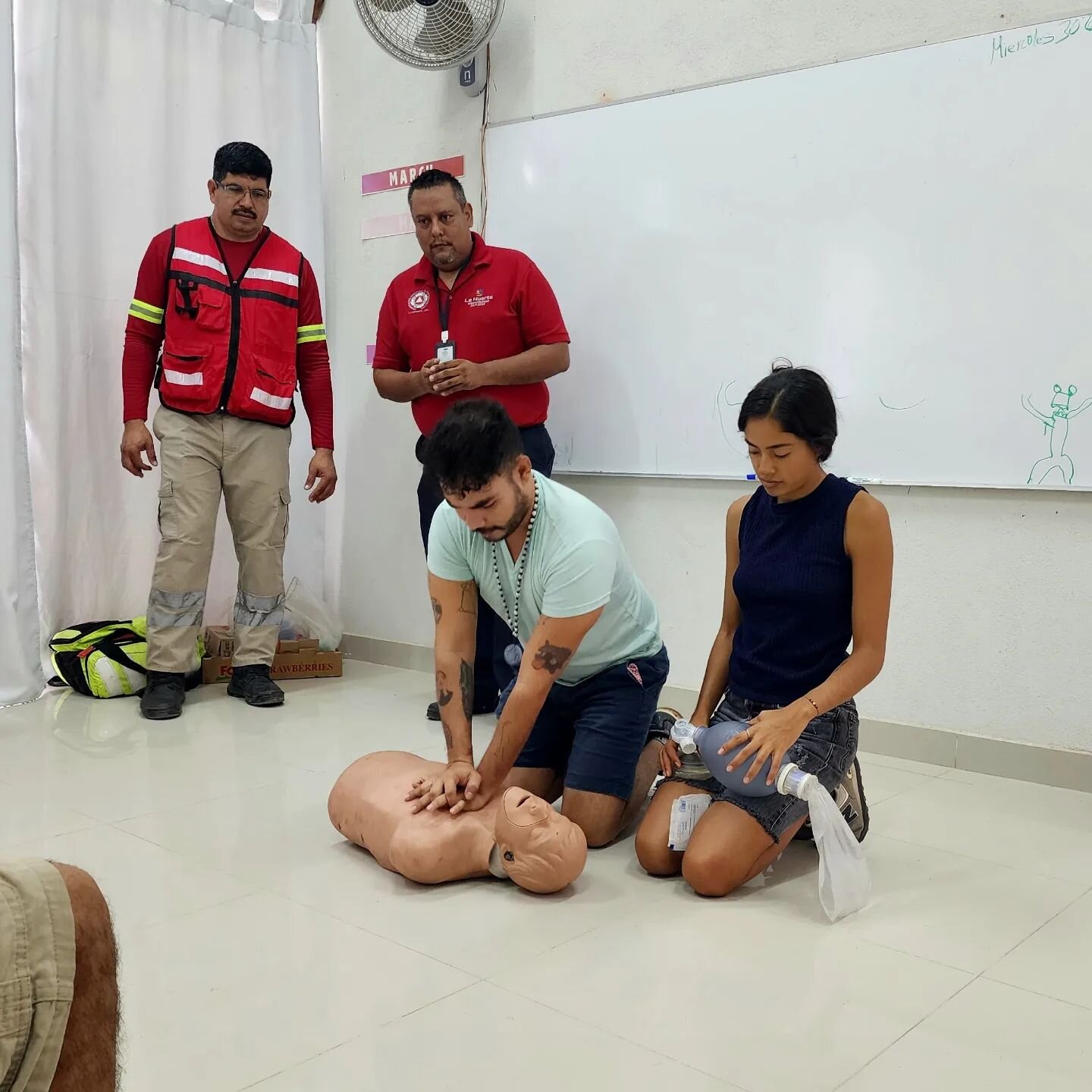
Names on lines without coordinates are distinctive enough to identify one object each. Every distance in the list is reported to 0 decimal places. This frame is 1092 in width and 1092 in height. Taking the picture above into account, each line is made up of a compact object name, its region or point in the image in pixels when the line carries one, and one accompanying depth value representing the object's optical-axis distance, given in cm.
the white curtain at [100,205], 362
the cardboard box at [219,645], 383
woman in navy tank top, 196
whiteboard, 269
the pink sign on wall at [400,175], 387
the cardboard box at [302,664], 390
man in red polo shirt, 320
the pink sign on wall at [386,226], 405
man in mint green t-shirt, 191
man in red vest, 346
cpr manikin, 193
